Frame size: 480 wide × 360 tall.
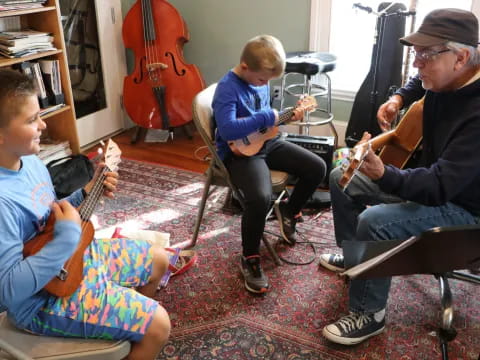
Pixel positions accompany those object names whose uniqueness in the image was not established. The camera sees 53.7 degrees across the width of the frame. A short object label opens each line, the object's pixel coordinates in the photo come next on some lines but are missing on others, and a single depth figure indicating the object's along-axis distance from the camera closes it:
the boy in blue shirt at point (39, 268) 1.10
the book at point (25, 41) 2.54
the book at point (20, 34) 2.55
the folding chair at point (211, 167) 1.92
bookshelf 2.73
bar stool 2.64
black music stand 1.11
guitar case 2.62
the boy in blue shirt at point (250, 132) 1.89
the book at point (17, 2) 2.47
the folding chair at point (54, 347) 1.14
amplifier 2.58
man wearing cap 1.41
